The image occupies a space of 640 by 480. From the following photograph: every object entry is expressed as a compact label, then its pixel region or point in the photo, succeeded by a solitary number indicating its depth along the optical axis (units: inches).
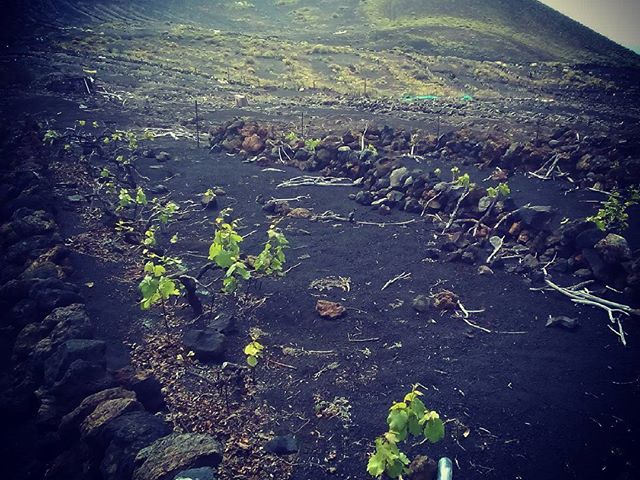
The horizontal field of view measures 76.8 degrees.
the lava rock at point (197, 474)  119.8
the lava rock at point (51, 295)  203.8
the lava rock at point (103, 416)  139.1
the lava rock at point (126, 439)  129.0
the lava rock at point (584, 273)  258.1
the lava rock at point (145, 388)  163.6
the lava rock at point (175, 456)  123.0
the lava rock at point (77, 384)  157.5
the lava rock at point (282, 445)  147.9
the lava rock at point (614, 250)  247.3
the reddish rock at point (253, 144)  512.1
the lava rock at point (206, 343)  191.8
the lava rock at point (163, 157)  477.1
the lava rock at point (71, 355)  162.1
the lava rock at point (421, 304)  229.9
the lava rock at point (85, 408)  147.9
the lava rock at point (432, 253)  289.3
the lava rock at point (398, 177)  386.9
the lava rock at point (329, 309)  223.3
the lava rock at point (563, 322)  216.8
